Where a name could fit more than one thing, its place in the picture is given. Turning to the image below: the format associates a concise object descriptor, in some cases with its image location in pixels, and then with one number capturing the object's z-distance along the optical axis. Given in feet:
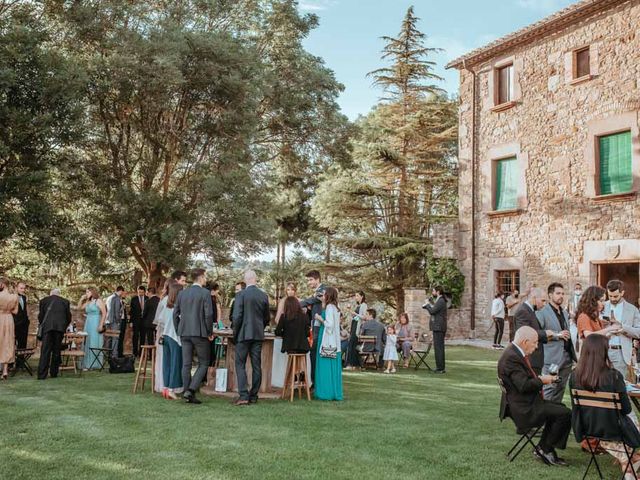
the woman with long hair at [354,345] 44.24
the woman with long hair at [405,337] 46.92
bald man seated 18.49
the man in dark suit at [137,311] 46.42
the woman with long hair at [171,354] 29.84
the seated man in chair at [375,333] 44.27
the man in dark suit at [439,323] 41.96
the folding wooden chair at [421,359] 44.78
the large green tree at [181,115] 55.67
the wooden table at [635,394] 18.30
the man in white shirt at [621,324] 24.44
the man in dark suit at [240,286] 40.39
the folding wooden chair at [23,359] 37.58
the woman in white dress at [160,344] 31.24
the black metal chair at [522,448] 18.60
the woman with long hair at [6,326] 35.55
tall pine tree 87.20
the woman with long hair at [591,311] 22.33
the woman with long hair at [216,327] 36.40
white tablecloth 33.01
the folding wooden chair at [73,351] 37.32
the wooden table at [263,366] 32.07
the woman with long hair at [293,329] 29.73
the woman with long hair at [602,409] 16.62
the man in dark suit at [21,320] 39.50
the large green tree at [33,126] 45.55
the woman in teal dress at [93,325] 42.42
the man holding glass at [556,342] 23.65
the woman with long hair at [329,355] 30.01
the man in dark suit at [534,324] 23.66
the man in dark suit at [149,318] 44.57
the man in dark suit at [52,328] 35.88
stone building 55.16
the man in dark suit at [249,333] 28.35
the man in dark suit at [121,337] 43.01
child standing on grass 43.01
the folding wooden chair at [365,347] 43.93
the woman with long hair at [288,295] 30.27
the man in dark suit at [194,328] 28.27
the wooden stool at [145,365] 31.18
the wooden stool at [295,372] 30.04
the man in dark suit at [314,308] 32.14
